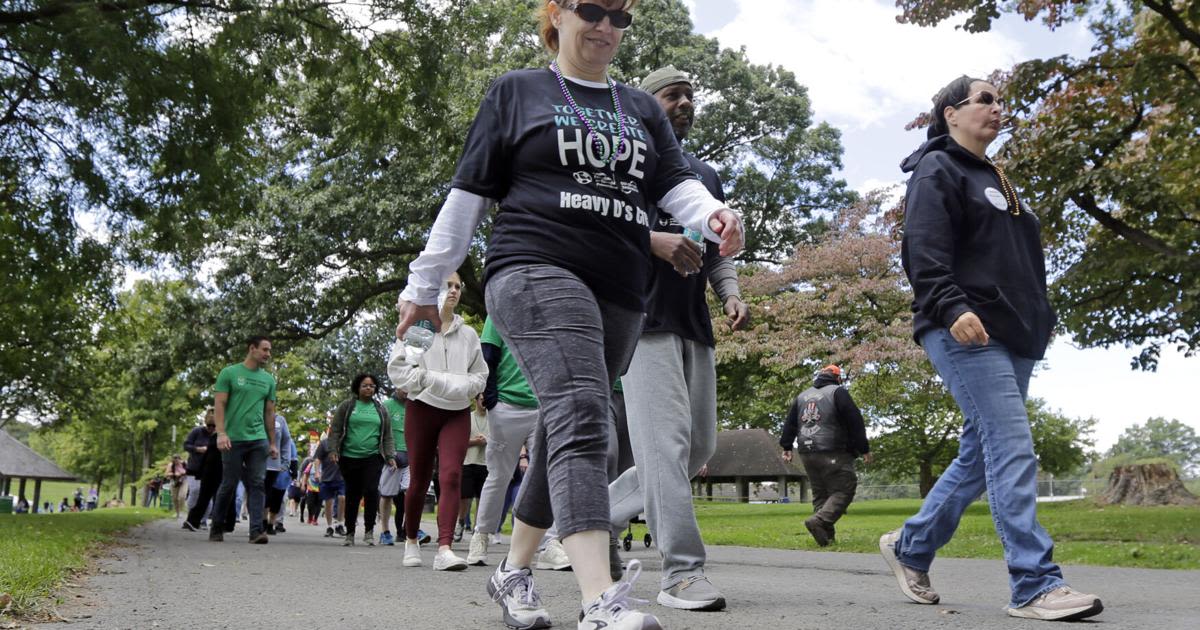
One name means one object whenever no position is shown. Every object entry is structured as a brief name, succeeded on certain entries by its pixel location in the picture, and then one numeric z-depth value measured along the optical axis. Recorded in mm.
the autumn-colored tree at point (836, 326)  31652
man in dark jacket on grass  11633
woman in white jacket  7500
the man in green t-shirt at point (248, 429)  10898
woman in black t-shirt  3168
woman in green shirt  11156
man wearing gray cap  4336
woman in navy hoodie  4172
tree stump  25797
